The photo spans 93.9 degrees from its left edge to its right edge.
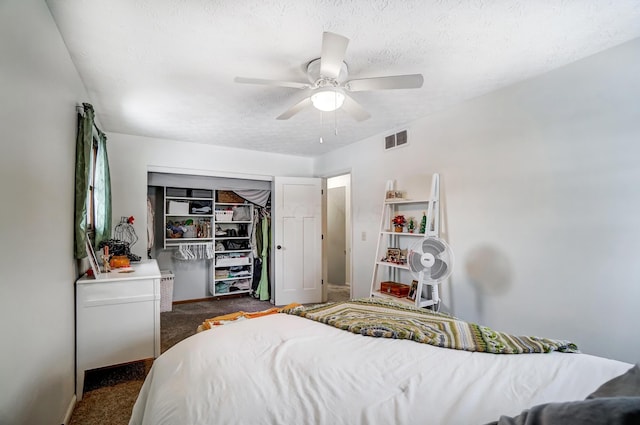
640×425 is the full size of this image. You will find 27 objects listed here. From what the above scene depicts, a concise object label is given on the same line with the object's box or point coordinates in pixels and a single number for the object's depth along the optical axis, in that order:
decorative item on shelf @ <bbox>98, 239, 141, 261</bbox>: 2.93
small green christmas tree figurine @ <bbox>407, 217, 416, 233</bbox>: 3.12
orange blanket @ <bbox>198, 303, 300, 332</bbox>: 2.06
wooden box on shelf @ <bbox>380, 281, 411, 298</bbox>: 3.05
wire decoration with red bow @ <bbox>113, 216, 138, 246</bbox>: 3.61
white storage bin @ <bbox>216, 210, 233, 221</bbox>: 4.81
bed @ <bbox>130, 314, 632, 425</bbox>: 0.91
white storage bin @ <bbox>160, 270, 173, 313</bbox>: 4.13
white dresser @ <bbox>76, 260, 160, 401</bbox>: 2.16
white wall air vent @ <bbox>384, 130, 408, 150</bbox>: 3.32
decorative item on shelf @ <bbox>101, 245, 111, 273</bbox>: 2.59
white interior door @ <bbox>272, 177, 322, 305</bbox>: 4.41
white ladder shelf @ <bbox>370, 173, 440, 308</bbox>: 2.84
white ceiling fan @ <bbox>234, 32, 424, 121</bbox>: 1.53
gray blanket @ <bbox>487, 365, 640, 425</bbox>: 0.50
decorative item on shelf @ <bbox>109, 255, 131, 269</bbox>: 2.75
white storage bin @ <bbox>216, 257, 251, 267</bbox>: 4.79
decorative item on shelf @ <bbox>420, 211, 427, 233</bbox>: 2.96
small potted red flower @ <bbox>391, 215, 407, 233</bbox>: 3.22
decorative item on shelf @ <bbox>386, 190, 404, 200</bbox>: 3.30
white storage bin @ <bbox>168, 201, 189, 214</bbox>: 4.45
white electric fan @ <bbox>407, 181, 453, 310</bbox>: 2.57
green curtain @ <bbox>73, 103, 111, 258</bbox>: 2.02
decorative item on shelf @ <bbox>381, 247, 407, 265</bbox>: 3.18
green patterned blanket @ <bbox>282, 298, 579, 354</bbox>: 1.33
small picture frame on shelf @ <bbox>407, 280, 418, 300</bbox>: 2.94
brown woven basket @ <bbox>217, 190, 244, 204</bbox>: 4.88
